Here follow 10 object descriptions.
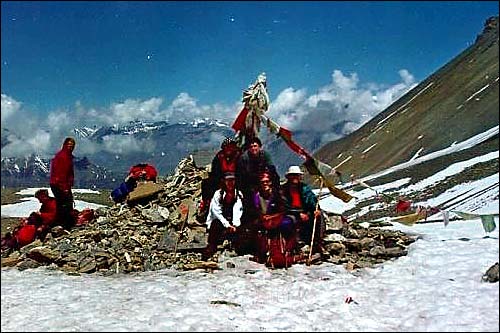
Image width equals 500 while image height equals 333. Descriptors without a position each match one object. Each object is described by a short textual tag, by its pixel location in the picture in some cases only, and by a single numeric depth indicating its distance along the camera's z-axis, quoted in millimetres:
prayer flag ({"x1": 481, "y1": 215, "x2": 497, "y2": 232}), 11036
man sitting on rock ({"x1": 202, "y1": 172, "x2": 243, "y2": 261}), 11297
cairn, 10969
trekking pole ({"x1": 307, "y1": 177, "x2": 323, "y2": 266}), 10708
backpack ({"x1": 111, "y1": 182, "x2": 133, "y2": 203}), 14406
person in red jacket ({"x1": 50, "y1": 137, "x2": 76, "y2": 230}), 12797
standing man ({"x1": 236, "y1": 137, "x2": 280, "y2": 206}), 11398
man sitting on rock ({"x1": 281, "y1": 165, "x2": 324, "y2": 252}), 11039
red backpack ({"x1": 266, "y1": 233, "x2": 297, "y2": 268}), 10516
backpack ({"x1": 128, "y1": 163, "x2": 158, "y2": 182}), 14703
